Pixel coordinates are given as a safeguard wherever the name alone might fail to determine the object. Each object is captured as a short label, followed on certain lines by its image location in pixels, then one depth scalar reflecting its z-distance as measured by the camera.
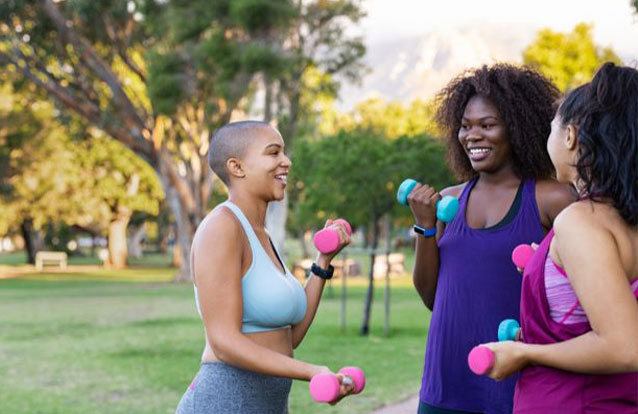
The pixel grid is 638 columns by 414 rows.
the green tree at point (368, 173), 13.93
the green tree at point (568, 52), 34.81
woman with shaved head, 2.60
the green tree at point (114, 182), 42.12
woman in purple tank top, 3.02
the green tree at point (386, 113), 59.49
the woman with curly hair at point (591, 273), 2.02
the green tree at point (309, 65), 27.87
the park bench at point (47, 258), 44.28
